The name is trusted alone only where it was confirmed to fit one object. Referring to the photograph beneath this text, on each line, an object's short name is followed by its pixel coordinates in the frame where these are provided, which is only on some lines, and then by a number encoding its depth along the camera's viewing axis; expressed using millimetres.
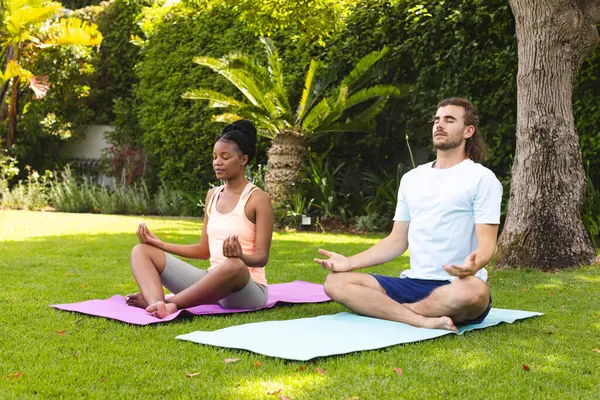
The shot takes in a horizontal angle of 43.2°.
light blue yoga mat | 3998
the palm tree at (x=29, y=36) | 16594
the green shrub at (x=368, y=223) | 11961
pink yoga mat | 4852
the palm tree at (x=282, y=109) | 12000
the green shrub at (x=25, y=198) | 16422
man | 4664
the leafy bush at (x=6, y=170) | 16688
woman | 5032
